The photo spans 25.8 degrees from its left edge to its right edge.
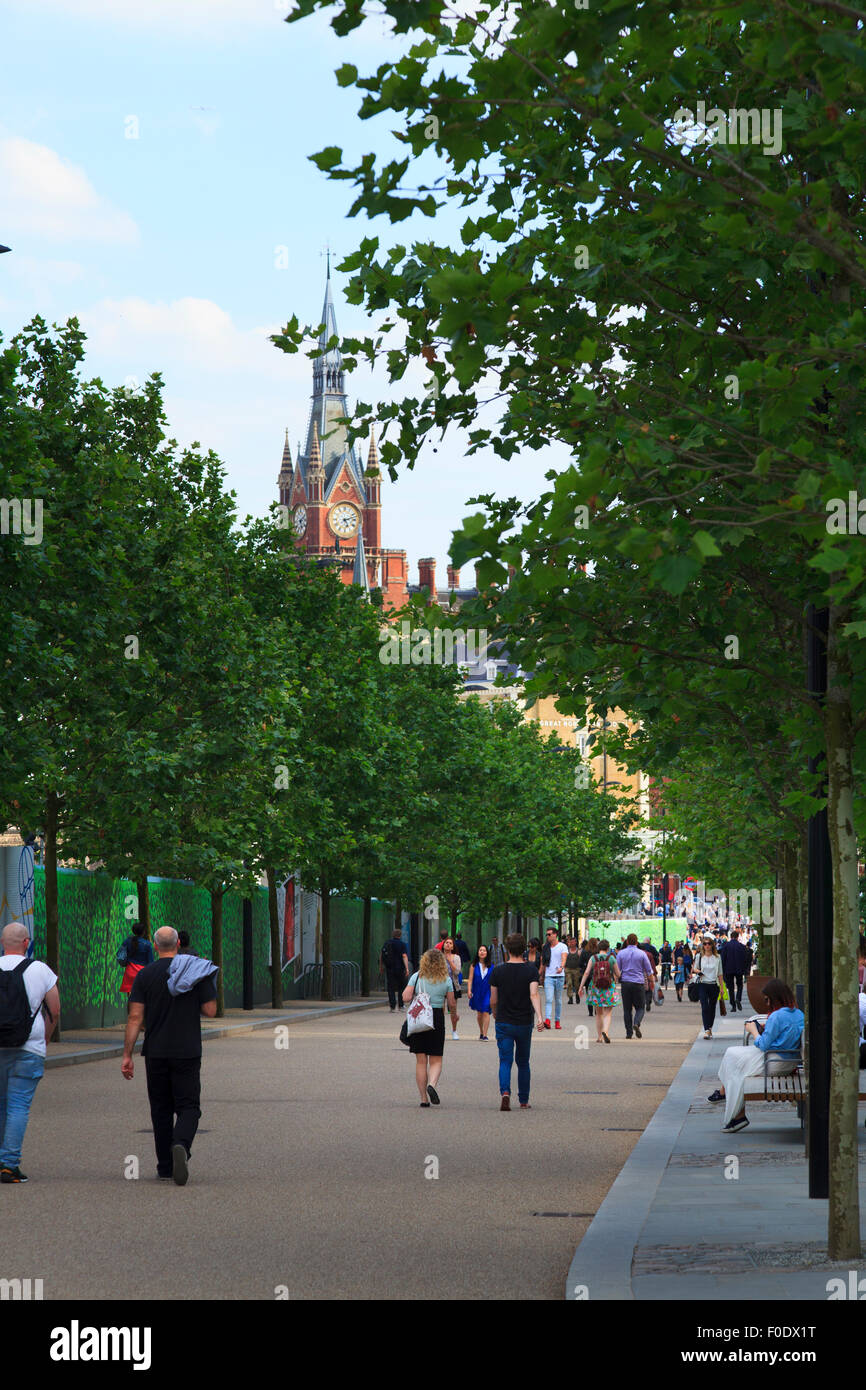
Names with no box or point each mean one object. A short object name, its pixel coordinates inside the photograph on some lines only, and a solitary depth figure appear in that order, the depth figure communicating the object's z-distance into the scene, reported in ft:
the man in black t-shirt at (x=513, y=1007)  63.98
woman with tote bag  66.69
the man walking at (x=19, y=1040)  44.34
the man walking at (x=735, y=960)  147.64
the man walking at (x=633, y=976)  118.01
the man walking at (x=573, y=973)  201.26
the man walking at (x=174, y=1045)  45.55
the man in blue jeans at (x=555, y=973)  133.80
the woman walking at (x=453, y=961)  122.07
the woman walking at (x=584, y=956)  179.27
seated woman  56.39
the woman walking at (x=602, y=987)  112.78
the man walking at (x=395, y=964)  165.68
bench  53.83
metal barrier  183.83
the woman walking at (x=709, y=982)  113.39
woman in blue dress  112.47
